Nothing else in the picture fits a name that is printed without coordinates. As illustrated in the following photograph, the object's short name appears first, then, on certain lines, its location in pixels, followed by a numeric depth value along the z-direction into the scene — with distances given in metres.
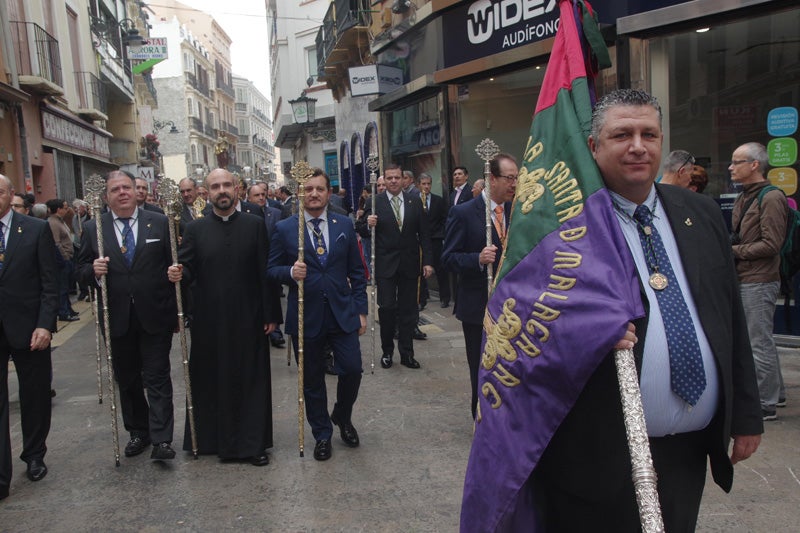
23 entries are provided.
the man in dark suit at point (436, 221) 10.43
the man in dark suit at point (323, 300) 4.98
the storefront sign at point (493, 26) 9.58
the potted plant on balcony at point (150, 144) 32.88
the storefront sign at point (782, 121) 7.30
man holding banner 1.98
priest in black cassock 5.05
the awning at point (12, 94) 14.01
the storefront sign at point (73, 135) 17.91
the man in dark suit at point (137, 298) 5.05
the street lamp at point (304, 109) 23.81
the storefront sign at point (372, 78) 14.30
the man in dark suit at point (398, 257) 7.64
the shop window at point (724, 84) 7.36
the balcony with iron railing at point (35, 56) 15.89
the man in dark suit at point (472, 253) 5.09
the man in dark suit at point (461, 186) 10.42
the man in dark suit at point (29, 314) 4.74
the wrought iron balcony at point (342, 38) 17.12
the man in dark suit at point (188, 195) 9.61
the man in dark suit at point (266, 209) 9.12
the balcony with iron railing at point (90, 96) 21.98
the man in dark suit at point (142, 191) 8.98
